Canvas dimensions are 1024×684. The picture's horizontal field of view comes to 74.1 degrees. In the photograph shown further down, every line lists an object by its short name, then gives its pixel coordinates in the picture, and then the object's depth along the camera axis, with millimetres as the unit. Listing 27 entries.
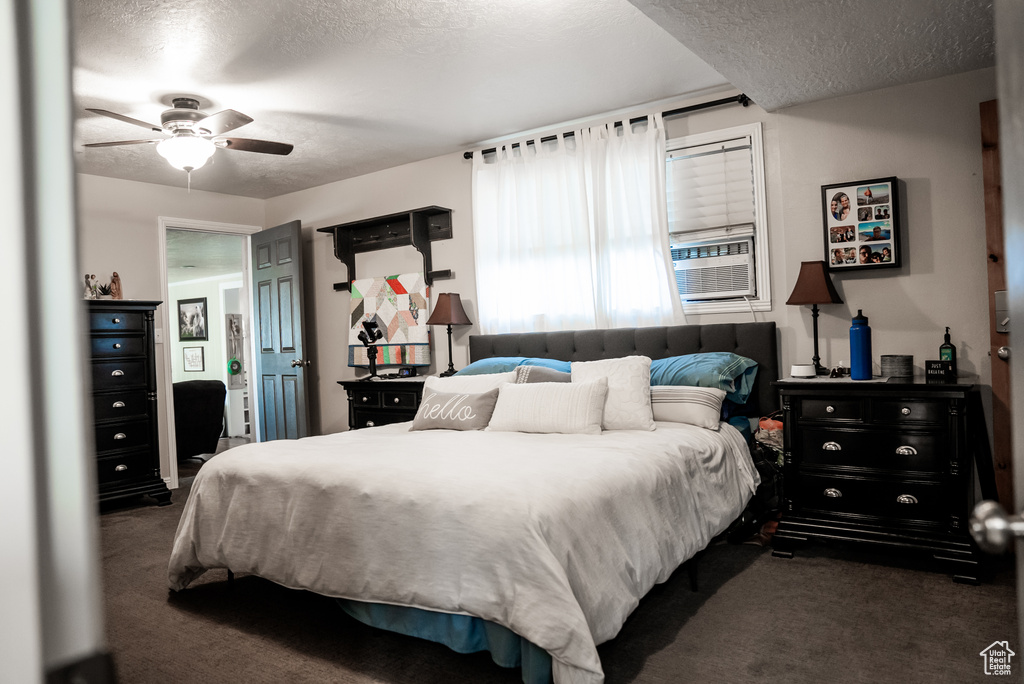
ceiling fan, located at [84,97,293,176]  3617
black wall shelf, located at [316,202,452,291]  5250
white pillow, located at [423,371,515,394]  3707
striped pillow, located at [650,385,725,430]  3389
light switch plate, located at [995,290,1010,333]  3168
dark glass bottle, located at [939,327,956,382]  3230
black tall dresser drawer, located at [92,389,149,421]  4730
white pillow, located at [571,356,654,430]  3334
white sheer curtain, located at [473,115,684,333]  4270
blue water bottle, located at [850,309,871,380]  3340
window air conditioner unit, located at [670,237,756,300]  4023
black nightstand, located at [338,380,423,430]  4844
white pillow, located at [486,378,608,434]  3223
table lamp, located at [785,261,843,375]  3545
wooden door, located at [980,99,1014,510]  3180
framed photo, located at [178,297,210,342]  9906
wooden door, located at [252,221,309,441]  5773
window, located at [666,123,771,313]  3980
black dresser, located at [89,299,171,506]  4730
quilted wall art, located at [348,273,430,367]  5355
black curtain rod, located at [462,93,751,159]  3949
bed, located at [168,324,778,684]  2010
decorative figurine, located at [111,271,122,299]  5277
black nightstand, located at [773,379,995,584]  2988
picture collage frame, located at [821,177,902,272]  3539
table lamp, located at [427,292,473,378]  4863
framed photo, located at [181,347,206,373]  9867
